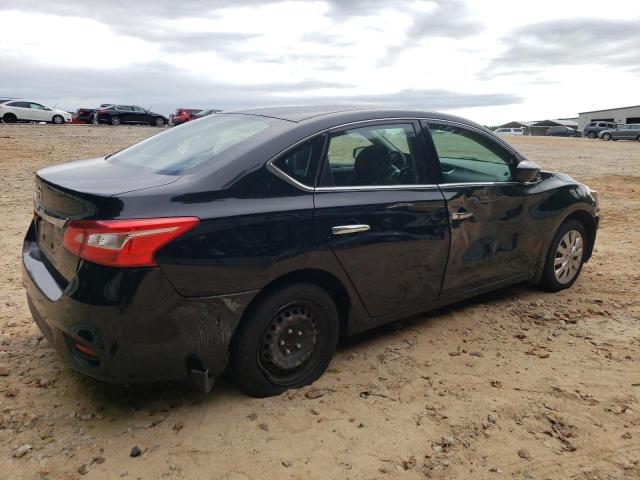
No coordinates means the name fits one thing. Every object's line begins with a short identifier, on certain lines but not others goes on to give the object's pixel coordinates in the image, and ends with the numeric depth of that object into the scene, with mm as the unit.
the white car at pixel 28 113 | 30517
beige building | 75375
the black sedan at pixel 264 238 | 2619
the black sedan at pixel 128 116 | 33500
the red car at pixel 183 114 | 37438
